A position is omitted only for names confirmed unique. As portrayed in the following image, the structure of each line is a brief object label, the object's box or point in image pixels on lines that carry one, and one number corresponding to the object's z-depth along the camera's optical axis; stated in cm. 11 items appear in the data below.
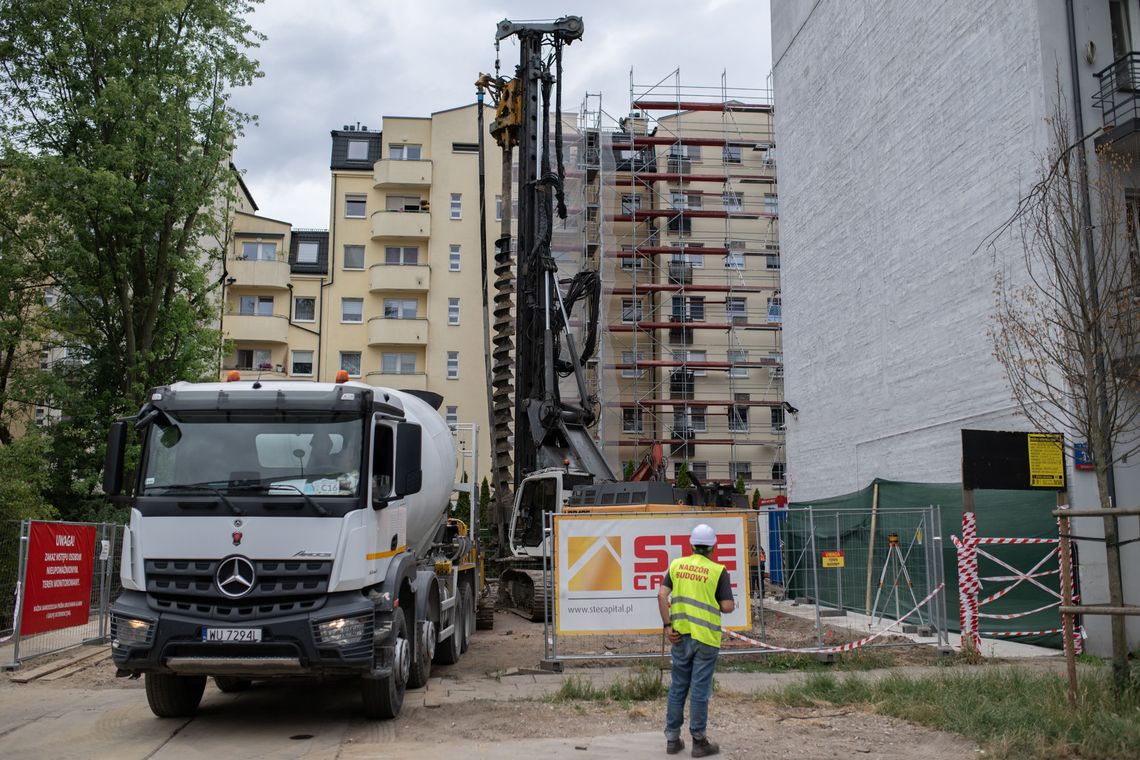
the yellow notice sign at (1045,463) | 1328
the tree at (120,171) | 2197
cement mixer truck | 840
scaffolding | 4194
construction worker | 777
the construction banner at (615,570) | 1160
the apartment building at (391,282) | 4316
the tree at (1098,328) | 972
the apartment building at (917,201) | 1531
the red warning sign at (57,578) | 1272
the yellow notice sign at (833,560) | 1438
